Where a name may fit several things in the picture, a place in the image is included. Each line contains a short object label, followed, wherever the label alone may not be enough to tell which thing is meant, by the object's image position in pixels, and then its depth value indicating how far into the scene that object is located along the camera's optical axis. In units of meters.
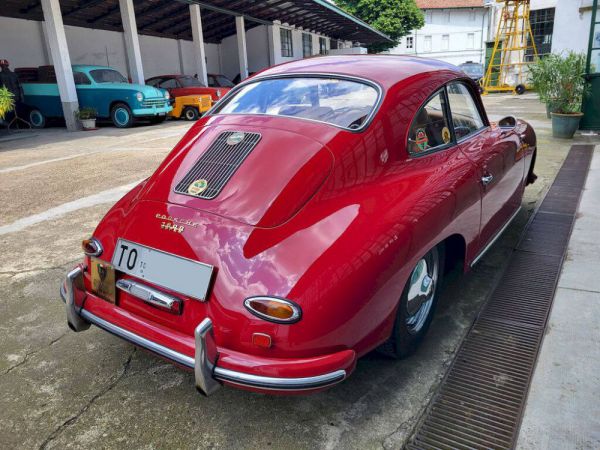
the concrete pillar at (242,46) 20.77
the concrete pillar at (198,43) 17.79
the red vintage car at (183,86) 14.93
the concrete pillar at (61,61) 12.49
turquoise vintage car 13.02
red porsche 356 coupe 1.80
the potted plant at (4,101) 10.41
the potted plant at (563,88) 8.49
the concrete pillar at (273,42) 23.90
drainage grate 2.00
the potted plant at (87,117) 13.08
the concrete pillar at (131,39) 15.14
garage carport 12.98
